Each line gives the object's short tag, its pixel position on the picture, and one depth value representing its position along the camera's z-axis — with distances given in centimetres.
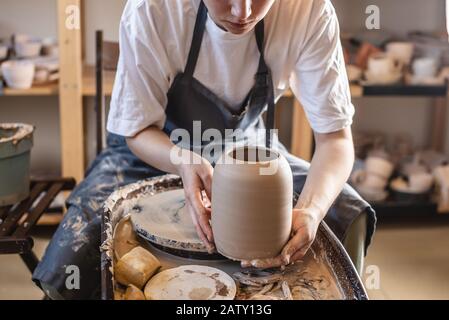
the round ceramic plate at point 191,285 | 83
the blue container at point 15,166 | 144
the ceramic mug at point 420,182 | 228
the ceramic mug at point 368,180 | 229
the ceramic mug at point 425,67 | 220
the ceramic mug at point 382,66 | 215
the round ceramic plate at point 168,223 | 94
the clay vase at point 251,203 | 83
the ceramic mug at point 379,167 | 228
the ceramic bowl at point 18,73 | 189
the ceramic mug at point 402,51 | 223
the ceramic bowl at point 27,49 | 200
